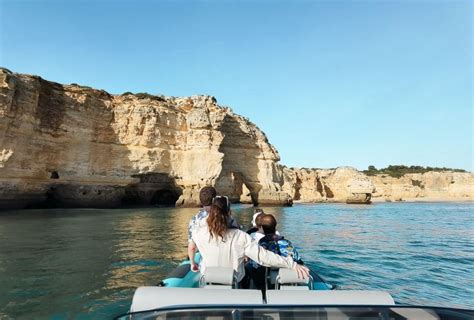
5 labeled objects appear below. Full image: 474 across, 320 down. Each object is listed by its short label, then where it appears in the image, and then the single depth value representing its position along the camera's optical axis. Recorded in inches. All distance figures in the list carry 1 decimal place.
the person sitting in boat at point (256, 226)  253.4
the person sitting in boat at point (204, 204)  194.4
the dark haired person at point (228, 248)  151.2
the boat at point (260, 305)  75.7
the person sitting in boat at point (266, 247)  180.2
